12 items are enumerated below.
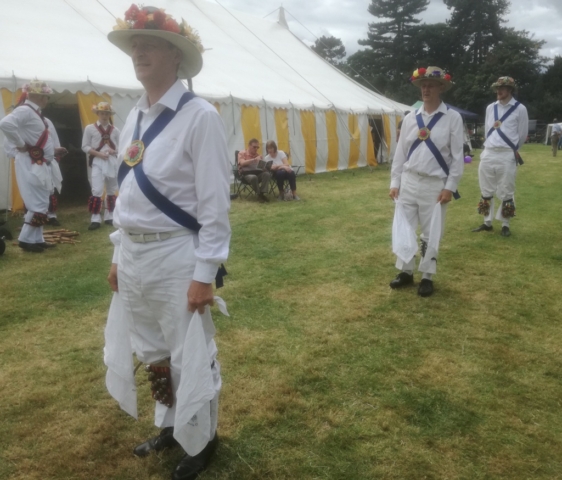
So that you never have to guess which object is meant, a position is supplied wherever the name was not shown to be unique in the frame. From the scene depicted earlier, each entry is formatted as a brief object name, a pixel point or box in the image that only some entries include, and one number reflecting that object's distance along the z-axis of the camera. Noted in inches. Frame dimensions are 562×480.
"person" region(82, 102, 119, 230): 304.2
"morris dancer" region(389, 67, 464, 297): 175.8
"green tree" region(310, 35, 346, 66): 2742.1
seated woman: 408.8
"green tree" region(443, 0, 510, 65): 2166.6
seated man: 404.2
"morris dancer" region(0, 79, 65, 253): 246.1
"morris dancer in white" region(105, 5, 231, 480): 78.5
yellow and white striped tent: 359.6
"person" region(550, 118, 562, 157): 876.6
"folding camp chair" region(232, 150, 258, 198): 419.2
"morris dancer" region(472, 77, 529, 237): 265.4
